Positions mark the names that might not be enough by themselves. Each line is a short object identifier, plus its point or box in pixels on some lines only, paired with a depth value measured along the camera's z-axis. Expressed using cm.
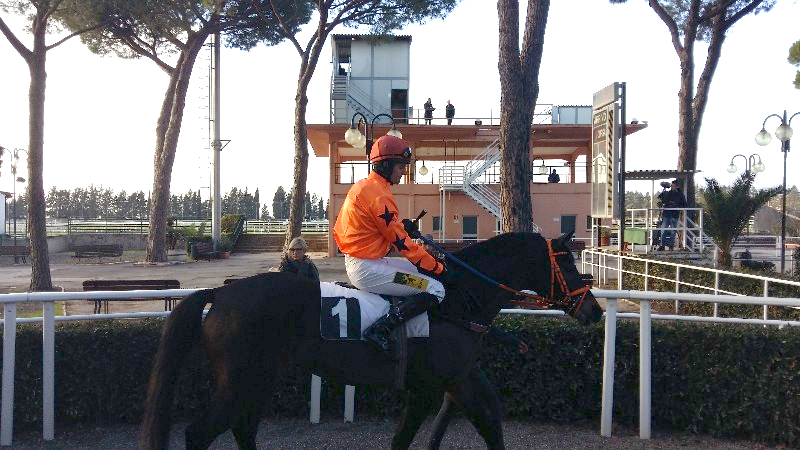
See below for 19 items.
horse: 385
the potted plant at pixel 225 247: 3062
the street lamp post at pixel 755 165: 2762
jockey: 392
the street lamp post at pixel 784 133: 1735
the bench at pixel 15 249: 2784
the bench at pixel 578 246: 2138
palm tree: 1576
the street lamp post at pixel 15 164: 3126
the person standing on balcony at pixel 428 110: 3244
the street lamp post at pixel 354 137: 1541
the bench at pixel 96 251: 2895
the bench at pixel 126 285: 1213
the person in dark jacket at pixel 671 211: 1669
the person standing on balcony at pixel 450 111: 3241
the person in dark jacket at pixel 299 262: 688
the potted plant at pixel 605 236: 2524
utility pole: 3089
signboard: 1376
